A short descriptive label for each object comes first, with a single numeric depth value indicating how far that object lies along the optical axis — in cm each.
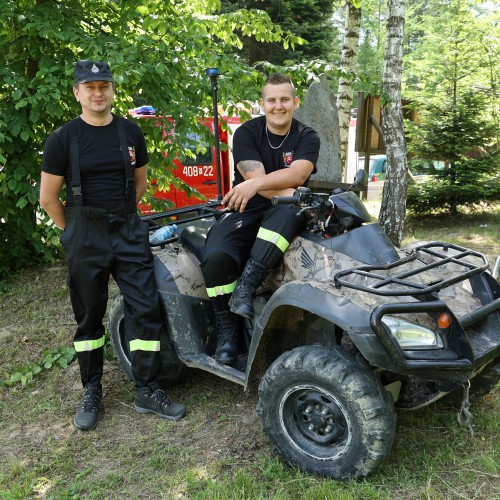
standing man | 367
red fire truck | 992
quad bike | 280
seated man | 350
